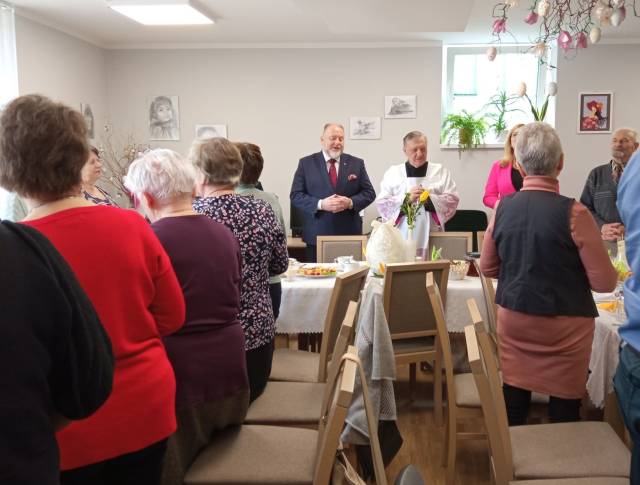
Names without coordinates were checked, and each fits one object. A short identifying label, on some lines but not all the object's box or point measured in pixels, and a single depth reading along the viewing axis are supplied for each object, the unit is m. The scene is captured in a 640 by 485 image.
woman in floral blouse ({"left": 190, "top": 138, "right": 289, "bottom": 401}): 2.22
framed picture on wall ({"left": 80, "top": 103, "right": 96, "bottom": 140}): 6.78
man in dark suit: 5.01
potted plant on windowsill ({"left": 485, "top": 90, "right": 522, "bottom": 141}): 7.12
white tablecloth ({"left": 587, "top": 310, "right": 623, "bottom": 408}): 2.51
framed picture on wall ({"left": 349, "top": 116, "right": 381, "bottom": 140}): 7.16
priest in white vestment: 4.86
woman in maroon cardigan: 1.84
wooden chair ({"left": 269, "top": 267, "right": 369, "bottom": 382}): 2.66
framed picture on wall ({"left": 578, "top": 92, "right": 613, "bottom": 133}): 6.97
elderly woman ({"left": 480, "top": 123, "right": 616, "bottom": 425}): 2.26
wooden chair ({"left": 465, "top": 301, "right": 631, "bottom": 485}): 1.71
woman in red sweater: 1.33
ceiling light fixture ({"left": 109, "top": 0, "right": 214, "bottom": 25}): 4.96
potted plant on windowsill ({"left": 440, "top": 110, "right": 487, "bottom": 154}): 7.02
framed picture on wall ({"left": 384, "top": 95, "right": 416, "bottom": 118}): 7.09
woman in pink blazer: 4.91
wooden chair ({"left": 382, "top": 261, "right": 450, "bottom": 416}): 3.13
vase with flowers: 3.64
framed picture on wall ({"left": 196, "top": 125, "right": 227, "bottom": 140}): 7.30
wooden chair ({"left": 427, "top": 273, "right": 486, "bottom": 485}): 2.51
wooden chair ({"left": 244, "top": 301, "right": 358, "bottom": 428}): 2.34
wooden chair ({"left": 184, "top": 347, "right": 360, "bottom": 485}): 1.83
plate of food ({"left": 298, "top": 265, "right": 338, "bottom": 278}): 3.71
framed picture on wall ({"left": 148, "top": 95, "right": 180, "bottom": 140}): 7.31
